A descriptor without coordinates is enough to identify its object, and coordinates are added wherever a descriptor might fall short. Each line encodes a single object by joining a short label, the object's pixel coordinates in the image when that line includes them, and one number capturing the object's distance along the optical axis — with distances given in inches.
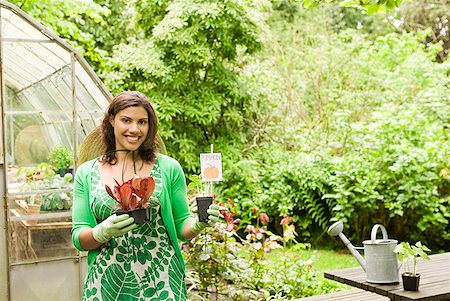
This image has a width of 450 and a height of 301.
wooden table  117.7
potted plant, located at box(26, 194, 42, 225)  154.2
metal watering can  124.3
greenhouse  151.2
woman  78.0
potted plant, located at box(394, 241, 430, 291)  119.0
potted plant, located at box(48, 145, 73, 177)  167.0
